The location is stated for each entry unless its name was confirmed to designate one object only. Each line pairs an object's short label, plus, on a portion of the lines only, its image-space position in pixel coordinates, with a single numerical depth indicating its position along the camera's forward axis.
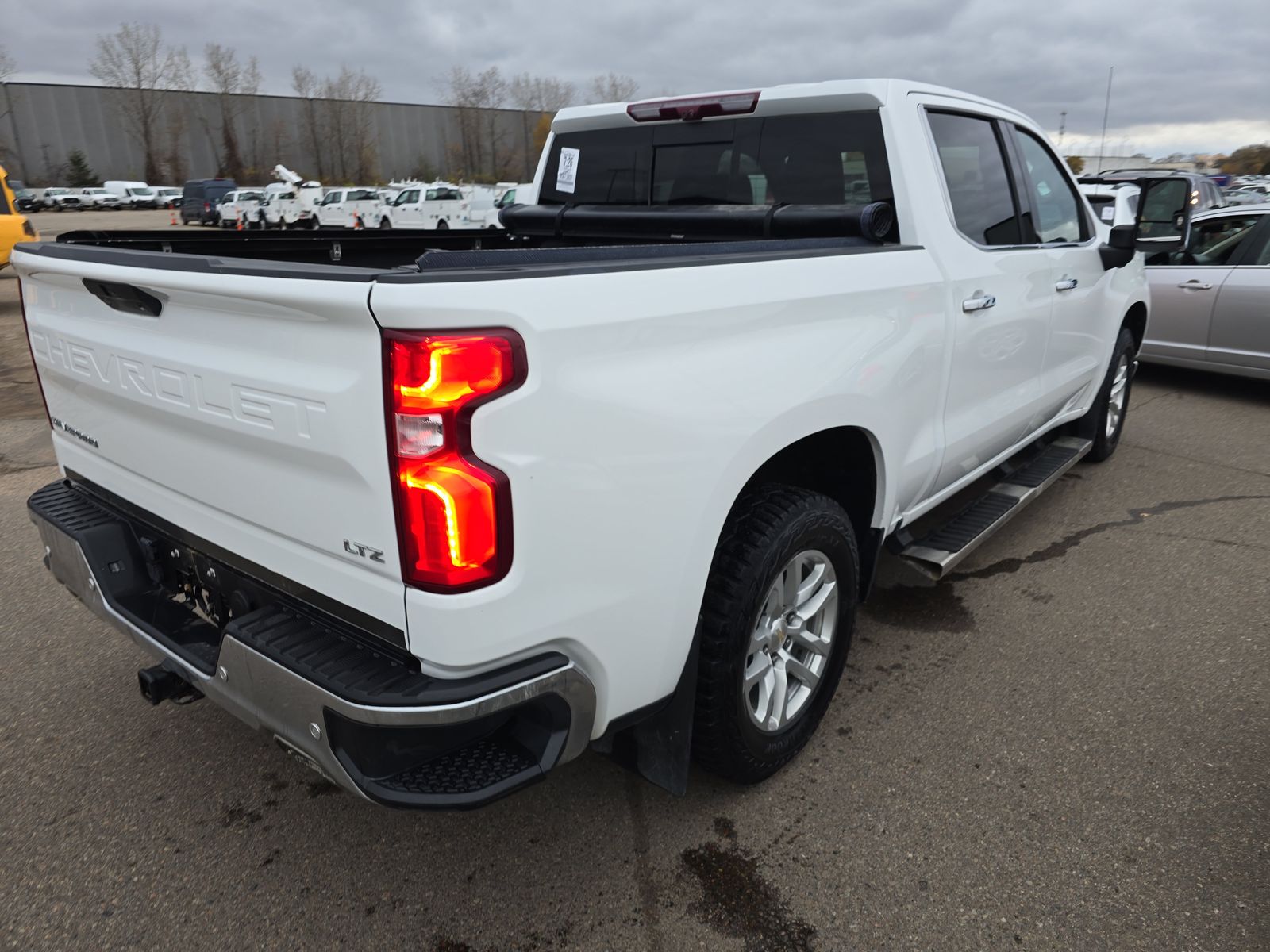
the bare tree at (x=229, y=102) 70.00
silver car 6.98
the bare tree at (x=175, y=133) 68.19
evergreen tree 63.47
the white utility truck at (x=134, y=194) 55.09
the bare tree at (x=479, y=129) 77.50
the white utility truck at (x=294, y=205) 30.52
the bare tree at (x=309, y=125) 74.00
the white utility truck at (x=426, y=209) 28.08
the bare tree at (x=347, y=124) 74.25
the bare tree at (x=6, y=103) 63.50
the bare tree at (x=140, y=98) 67.88
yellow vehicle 11.80
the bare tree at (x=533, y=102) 78.94
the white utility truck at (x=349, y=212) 28.28
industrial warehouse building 65.88
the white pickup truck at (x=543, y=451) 1.64
